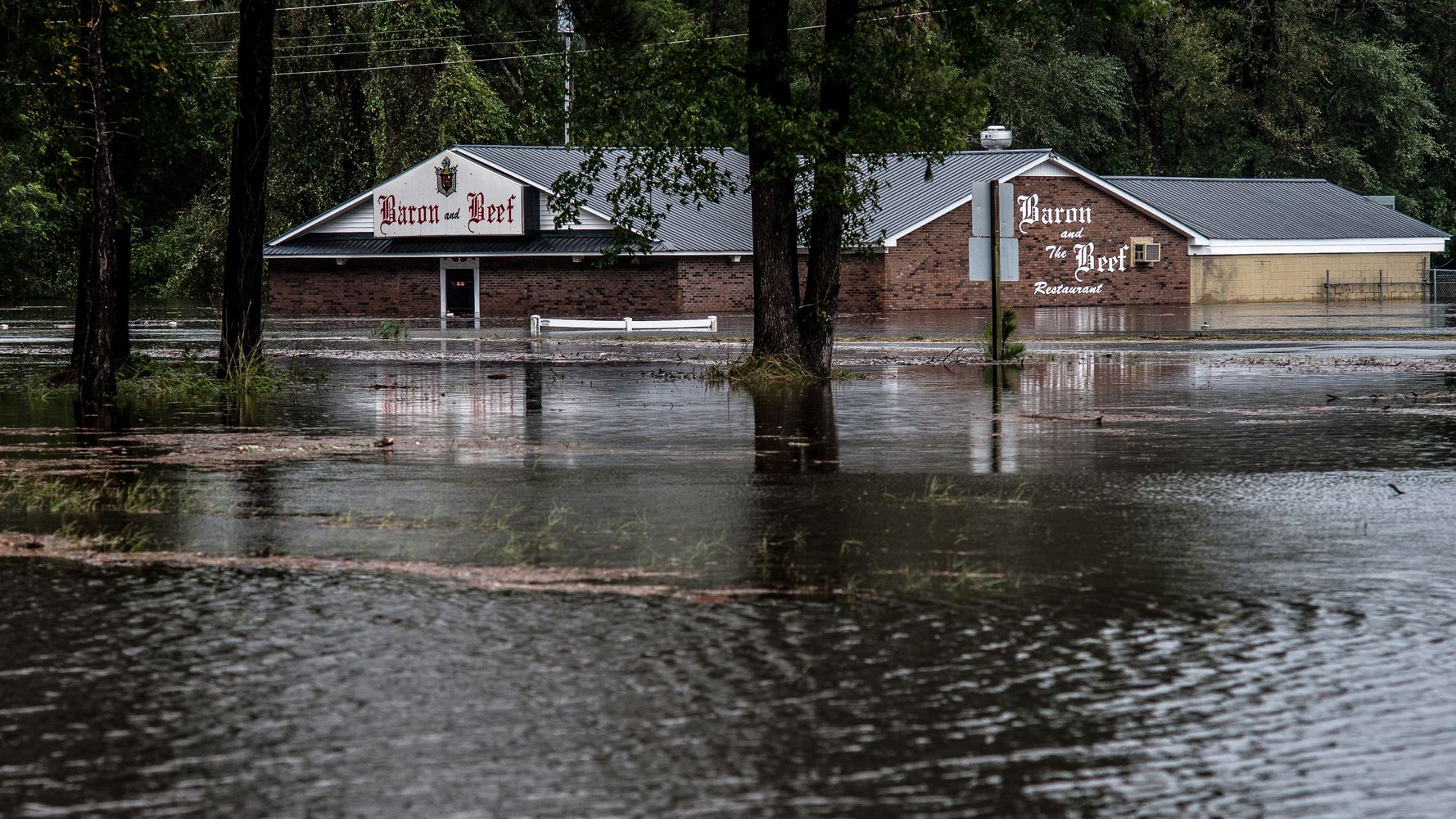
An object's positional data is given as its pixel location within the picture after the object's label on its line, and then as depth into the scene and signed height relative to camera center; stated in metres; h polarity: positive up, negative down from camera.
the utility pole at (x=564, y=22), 58.48 +10.46
